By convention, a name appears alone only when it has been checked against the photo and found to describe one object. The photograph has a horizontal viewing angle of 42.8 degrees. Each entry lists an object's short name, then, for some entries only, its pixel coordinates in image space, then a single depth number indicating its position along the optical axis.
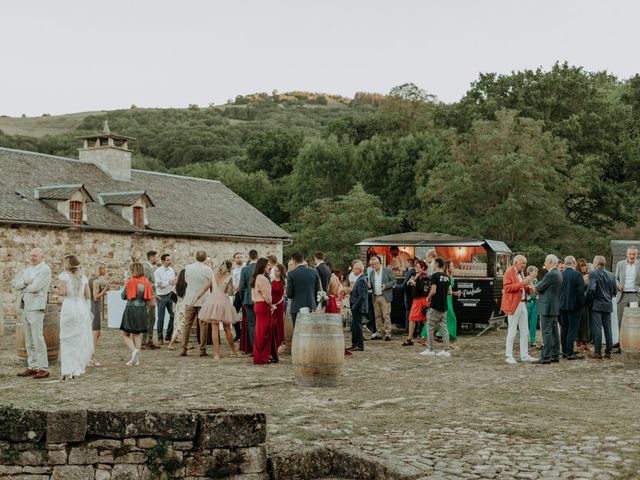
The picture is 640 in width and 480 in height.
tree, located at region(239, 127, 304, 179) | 67.88
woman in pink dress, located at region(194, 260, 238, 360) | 14.67
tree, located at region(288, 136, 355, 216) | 52.62
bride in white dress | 11.73
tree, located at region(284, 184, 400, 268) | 43.08
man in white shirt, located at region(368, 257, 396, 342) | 18.75
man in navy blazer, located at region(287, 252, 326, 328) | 13.70
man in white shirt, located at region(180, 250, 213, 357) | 15.23
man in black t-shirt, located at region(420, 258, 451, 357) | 14.90
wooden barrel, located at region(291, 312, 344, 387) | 10.85
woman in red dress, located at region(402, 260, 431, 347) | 17.38
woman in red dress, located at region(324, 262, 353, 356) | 15.13
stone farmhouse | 28.72
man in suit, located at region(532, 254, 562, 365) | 14.15
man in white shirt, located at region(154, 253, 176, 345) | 17.19
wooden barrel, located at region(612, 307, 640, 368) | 13.21
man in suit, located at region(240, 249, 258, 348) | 14.90
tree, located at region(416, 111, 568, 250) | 36.50
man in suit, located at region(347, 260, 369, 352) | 16.11
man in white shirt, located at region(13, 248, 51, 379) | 11.98
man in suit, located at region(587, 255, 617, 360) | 14.74
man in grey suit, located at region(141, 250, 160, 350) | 17.05
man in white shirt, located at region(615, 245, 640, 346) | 15.09
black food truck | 21.11
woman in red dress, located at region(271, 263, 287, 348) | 14.06
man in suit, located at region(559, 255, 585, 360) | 14.73
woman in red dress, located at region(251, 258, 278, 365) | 13.46
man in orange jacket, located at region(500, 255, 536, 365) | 14.23
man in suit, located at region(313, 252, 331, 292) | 15.66
